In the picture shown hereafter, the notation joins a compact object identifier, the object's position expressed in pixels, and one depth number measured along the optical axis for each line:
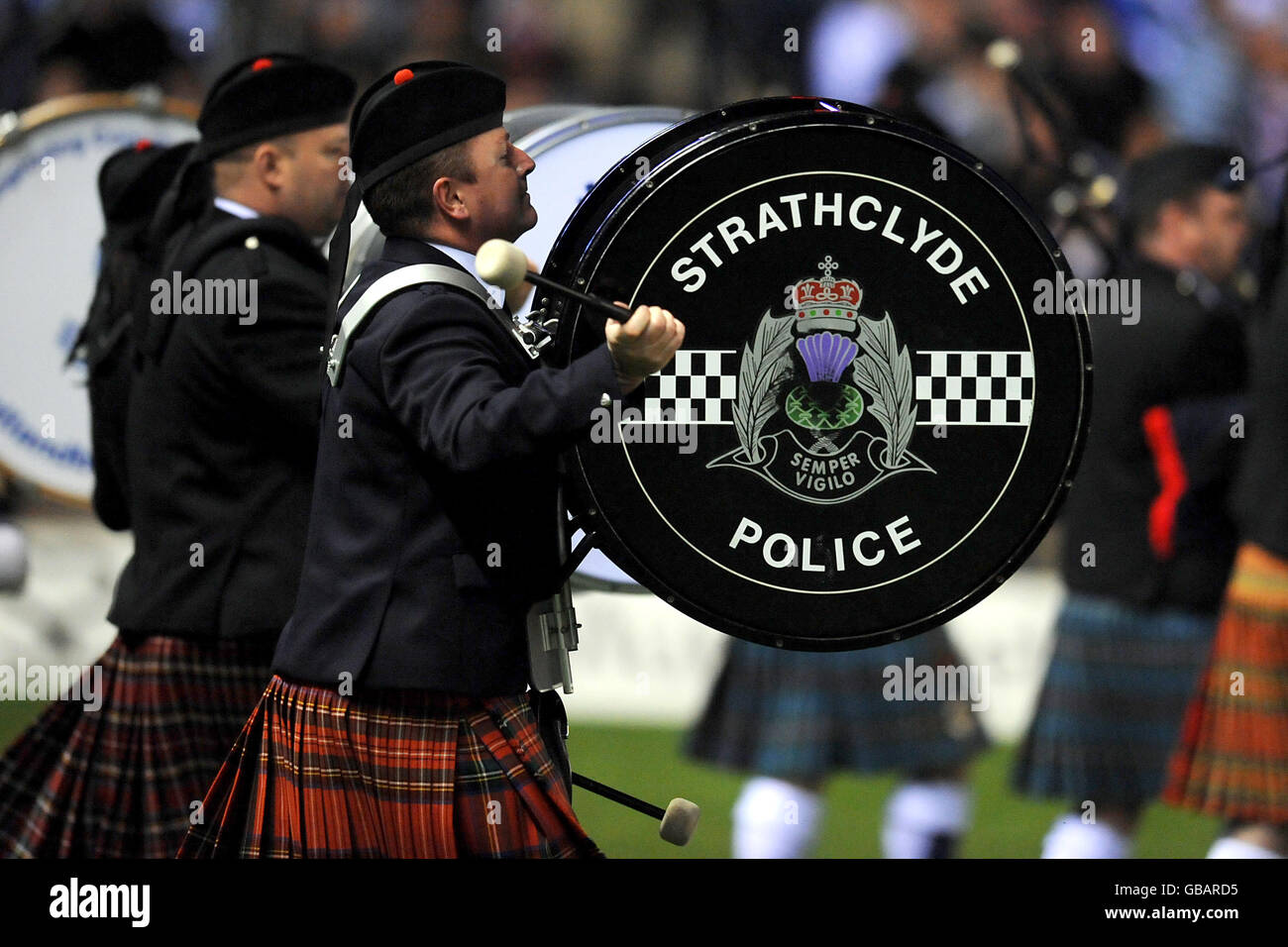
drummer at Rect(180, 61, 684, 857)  5.42
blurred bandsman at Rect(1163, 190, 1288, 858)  8.80
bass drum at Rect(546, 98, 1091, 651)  5.50
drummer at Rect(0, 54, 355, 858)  7.02
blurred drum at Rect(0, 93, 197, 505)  9.25
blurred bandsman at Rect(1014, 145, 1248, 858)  9.80
